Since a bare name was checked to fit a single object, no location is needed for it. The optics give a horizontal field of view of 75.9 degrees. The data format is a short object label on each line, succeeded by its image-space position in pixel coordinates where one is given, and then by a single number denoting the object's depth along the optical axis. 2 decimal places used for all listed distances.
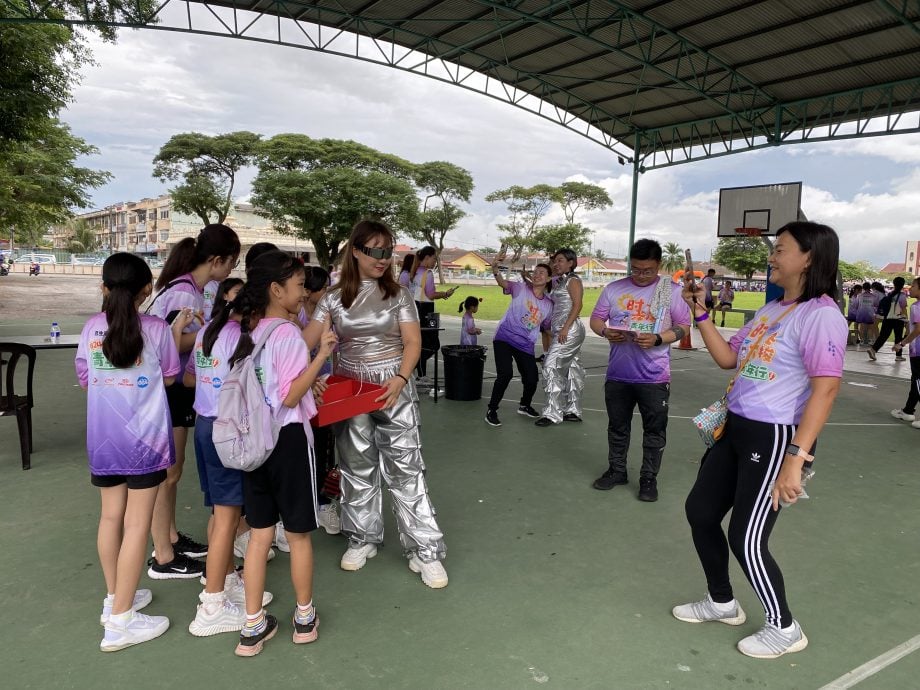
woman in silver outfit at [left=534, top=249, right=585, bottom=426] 5.95
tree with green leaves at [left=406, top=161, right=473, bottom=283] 45.72
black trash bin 6.89
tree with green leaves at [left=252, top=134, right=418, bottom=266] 34.34
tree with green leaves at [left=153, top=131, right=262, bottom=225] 37.44
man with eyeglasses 3.88
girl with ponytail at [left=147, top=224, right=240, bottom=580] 2.78
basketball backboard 13.55
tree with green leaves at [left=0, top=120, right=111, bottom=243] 19.77
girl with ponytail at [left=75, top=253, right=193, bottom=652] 2.26
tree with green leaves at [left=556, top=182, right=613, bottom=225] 55.25
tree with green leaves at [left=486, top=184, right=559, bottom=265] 54.81
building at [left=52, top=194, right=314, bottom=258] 65.09
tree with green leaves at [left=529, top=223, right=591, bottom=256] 54.17
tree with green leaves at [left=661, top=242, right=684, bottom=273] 72.81
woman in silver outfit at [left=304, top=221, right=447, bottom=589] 2.77
